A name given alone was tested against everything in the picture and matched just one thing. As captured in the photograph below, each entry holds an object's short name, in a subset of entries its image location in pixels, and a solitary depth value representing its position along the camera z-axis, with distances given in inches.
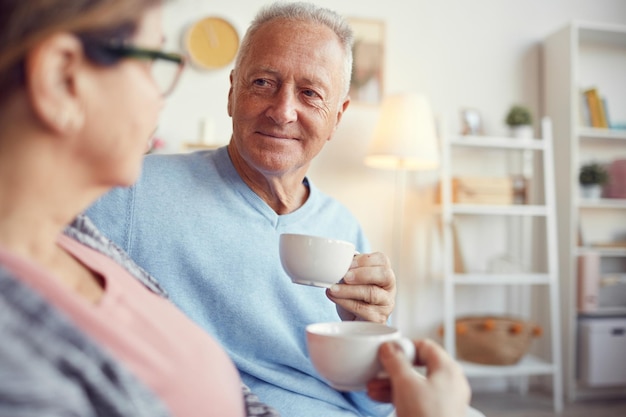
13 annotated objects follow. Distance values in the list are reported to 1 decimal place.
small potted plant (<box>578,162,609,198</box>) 133.2
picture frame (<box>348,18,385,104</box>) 132.9
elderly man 43.8
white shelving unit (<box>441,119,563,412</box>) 122.5
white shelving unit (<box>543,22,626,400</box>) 130.3
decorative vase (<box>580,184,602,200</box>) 133.4
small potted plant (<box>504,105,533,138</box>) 130.0
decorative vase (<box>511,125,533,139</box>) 130.1
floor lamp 116.0
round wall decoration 124.9
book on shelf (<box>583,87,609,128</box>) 134.6
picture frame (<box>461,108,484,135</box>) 134.8
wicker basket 117.7
